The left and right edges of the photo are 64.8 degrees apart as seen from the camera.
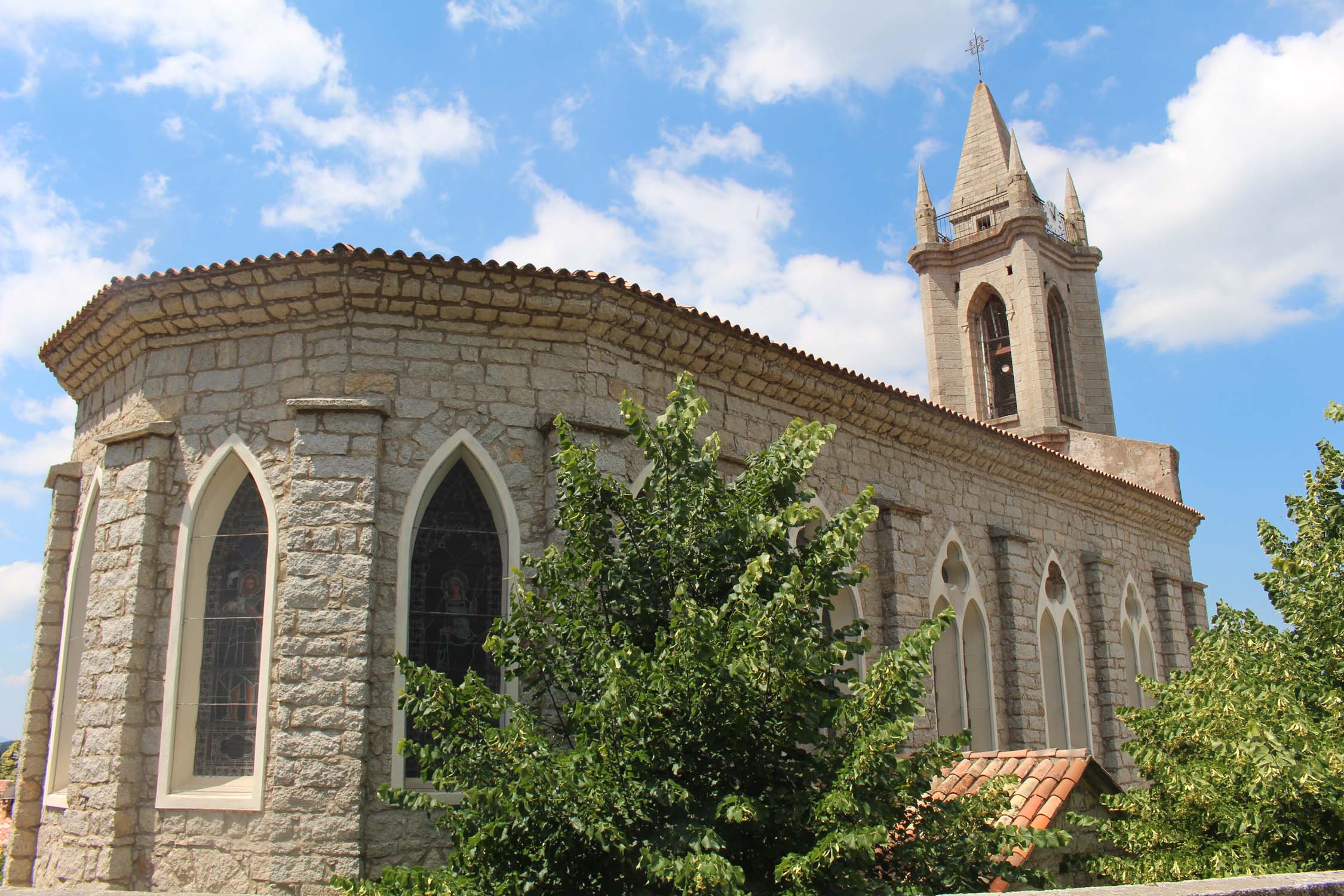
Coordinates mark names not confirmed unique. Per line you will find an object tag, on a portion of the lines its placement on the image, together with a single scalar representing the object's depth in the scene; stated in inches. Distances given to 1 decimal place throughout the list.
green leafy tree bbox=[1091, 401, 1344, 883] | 243.4
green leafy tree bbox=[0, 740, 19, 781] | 648.4
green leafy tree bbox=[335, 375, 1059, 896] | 195.8
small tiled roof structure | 272.7
